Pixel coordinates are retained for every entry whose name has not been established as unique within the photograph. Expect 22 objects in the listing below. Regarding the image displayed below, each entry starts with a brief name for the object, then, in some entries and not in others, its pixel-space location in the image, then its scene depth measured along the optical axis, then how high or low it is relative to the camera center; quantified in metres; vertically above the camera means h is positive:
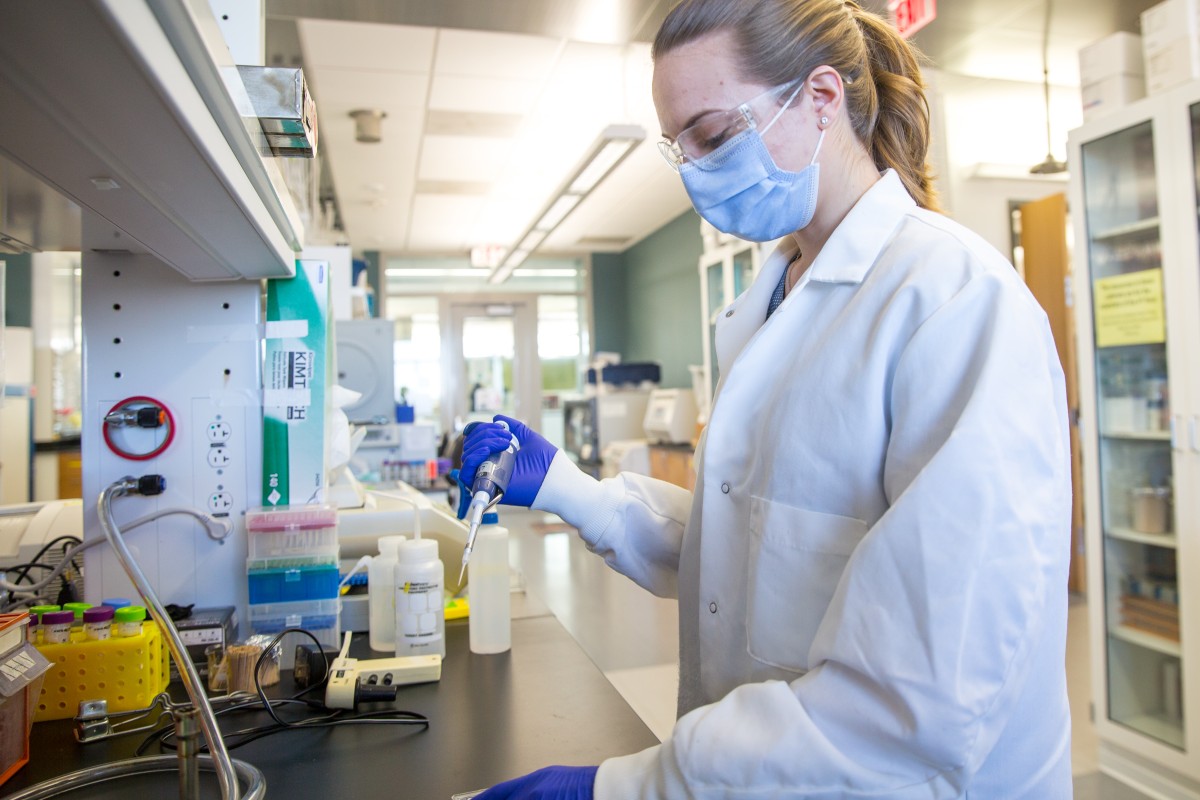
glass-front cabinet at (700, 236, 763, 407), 4.47 +0.85
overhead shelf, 0.44 +0.23
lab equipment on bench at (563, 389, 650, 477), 6.95 -0.04
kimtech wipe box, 1.35 +0.06
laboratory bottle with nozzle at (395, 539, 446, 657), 1.22 -0.28
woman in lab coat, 0.60 -0.06
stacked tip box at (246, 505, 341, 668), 1.24 -0.24
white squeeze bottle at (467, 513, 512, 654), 1.26 -0.30
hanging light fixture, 3.22 +1.03
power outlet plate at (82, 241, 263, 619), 1.28 +0.04
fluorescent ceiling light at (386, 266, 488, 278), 8.41 +1.63
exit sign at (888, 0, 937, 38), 2.34 +1.24
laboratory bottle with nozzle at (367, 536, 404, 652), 1.30 -0.31
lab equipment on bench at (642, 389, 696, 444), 6.01 -0.02
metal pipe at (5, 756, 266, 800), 0.79 -0.38
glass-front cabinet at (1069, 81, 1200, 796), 2.23 -0.06
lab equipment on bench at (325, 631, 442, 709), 1.03 -0.36
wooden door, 3.88 +0.68
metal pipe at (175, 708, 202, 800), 0.64 -0.28
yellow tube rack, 0.99 -0.32
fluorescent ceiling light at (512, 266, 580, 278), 8.74 +1.66
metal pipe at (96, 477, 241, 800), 0.73 -0.25
